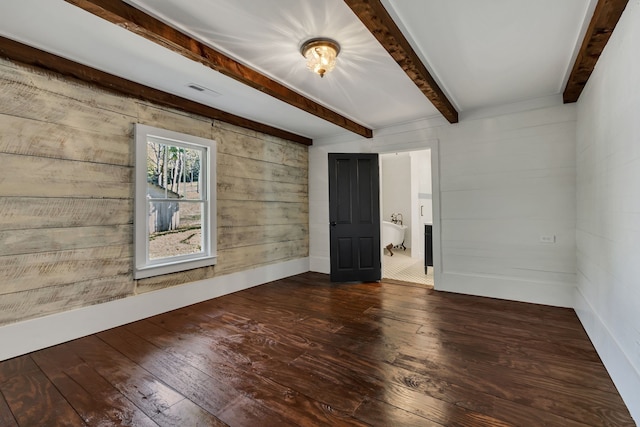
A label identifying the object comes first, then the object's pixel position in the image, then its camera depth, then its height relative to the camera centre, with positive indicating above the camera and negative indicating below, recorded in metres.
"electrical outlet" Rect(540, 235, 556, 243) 3.47 -0.31
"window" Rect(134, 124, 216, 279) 3.15 +0.19
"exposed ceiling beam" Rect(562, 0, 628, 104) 1.79 +1.26
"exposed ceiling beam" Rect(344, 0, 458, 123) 1.76 +1.28
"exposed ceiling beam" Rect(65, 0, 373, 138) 1.78 +1.29
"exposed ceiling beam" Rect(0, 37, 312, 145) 2.30 +1.33
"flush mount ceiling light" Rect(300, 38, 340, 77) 2.27 +1.32
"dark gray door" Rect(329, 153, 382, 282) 4.71 +0.01
